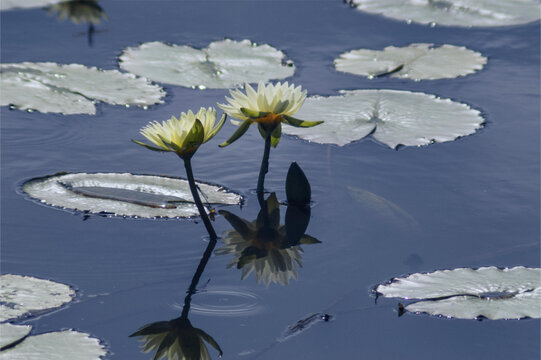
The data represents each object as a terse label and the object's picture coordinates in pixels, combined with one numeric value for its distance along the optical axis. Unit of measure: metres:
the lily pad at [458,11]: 7.95
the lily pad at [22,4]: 8.10
